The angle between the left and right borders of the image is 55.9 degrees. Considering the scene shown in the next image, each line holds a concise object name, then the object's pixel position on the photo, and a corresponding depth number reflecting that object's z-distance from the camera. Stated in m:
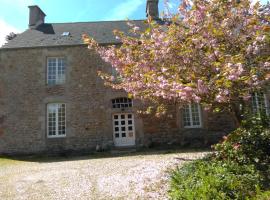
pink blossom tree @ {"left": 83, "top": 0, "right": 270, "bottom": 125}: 5.25
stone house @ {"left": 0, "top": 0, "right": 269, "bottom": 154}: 13.24
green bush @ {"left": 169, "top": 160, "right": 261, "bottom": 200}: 4.00
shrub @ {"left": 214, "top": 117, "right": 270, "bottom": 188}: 5.98
